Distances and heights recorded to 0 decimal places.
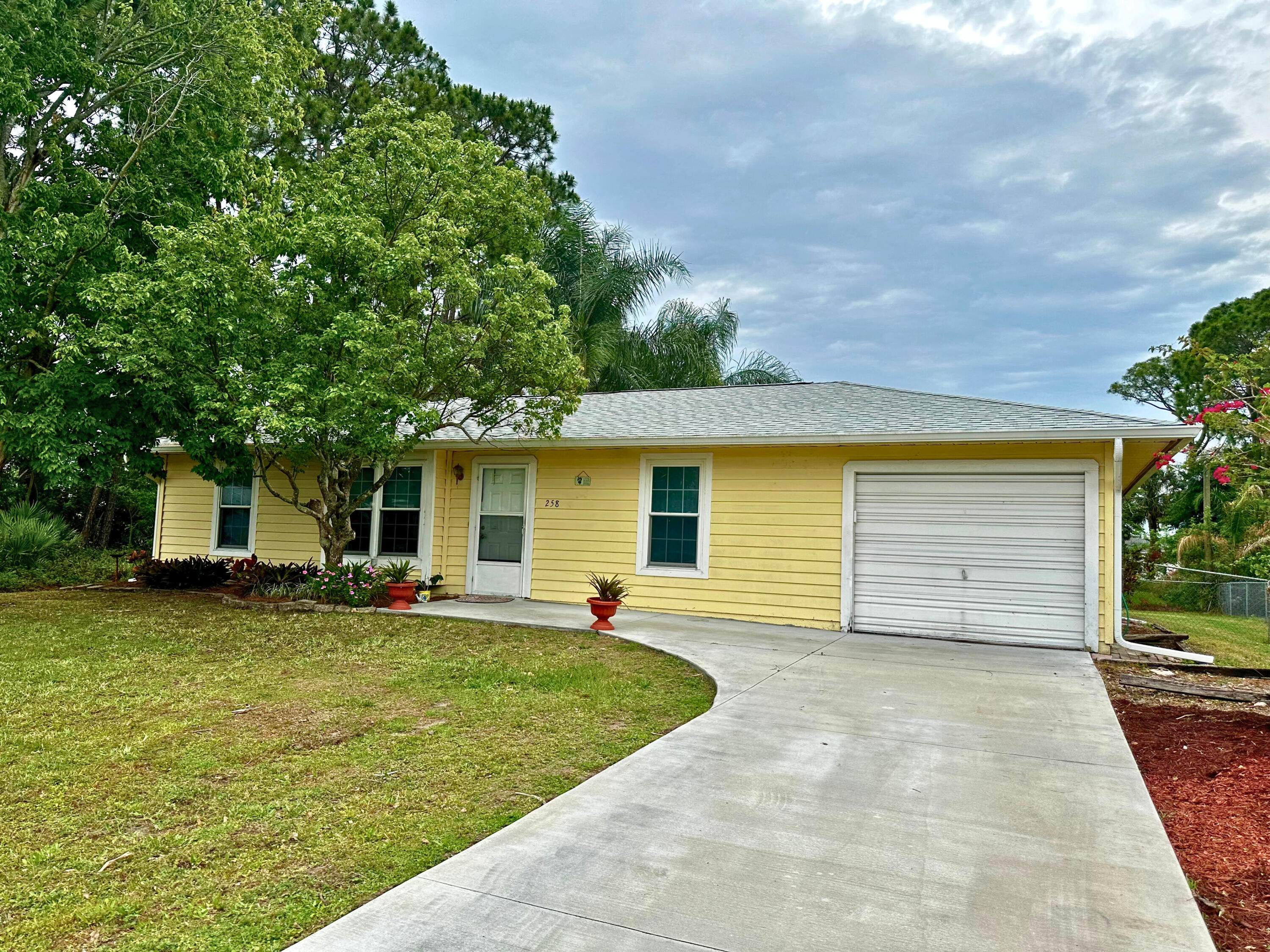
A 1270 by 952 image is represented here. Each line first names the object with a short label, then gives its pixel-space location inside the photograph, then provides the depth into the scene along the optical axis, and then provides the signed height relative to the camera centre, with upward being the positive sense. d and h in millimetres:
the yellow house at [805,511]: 8359 +182
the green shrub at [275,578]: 10836 -1071
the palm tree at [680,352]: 21188 +4835
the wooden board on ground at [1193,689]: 6168 -1236
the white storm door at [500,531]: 11367 -244
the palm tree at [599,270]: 21078 +7064
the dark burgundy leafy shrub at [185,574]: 12328 -1183
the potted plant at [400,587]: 10055 -1018
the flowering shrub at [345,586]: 10289 -1060
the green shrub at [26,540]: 13898 -833
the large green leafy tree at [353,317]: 8734 +2324
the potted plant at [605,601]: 8594 -939
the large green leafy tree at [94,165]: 9352 +4703
